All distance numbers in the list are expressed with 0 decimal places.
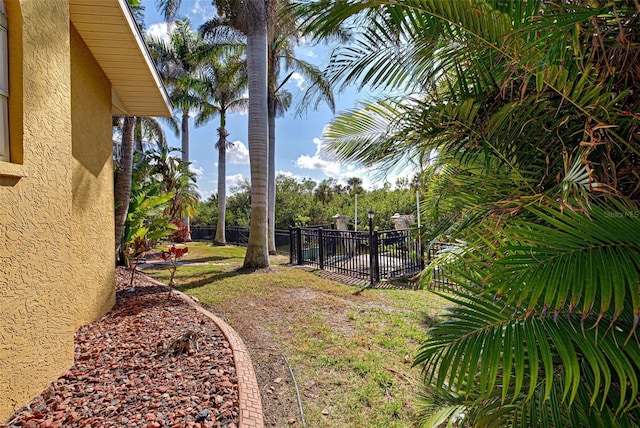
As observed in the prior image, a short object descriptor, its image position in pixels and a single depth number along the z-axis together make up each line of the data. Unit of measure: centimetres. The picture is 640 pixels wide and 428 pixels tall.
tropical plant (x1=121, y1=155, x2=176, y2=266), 711
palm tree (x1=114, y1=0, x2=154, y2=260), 631
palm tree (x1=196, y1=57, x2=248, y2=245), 1469
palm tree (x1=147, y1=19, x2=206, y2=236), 1597
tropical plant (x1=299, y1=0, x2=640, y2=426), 107
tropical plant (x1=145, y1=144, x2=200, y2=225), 1178
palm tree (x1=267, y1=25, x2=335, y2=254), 1279
